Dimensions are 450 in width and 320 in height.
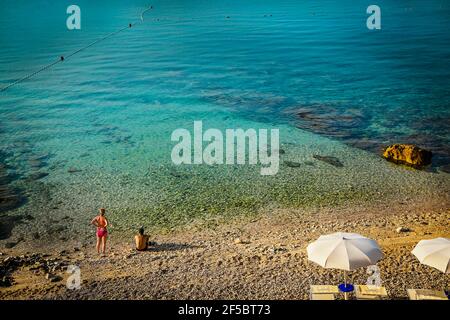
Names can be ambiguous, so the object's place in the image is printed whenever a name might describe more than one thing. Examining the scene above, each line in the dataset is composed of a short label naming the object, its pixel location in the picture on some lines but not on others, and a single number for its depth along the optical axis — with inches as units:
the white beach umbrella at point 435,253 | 488.4
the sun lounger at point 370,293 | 499.8
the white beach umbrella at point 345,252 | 489.4
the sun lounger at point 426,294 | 488.4
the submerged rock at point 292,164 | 1033.6
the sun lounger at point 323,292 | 503.8
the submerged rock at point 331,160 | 1035.9
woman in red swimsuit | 642.2
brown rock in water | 1020.5
